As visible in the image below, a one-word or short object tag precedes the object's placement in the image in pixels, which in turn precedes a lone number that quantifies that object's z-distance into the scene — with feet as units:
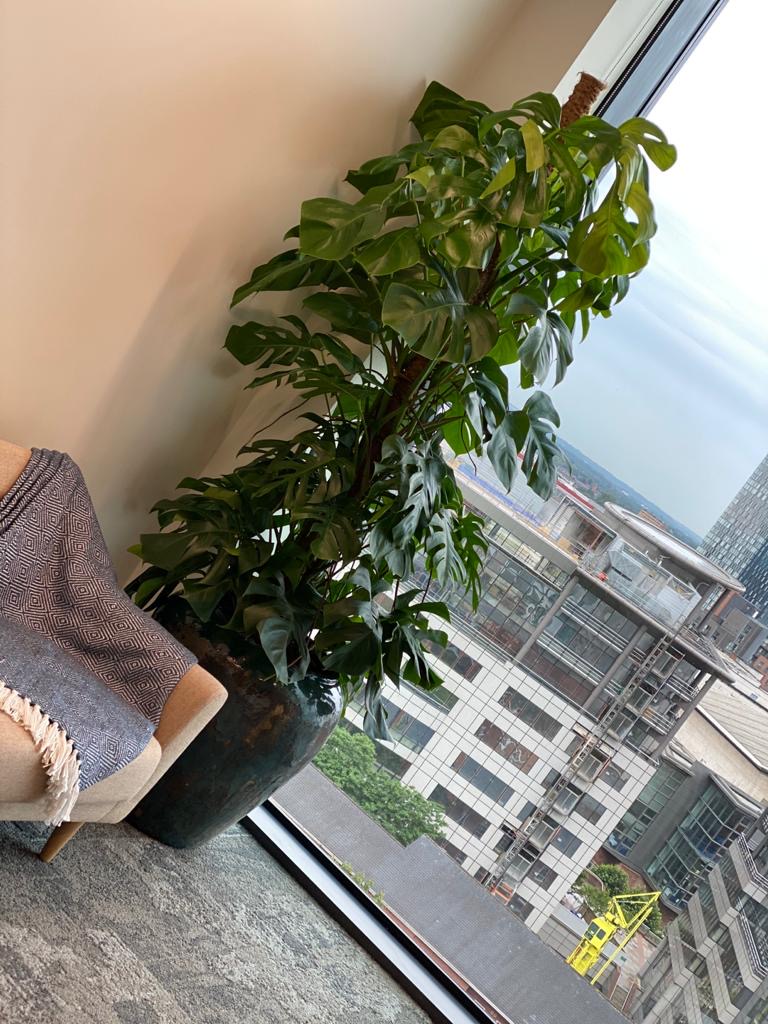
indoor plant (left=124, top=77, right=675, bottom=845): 6.76
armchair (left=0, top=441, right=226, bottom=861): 6.27
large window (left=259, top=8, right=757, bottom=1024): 9.21
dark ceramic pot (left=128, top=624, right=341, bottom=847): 7.98
